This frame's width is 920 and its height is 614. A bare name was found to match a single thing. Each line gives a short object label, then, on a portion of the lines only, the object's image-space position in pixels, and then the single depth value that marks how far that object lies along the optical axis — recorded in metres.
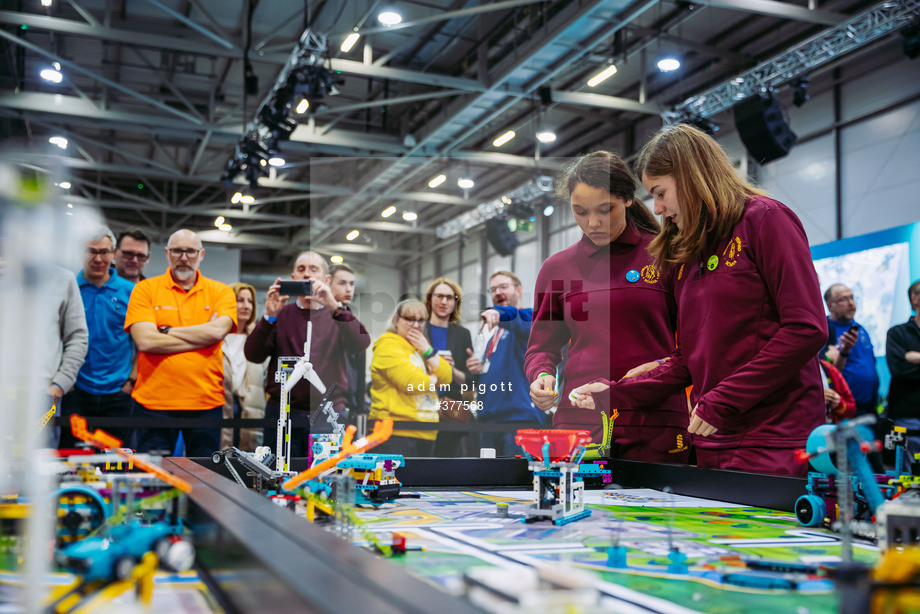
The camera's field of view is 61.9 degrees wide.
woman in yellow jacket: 2.82
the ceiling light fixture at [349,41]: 7.12
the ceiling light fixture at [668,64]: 7.42
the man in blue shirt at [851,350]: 5.29
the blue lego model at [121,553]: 0.63
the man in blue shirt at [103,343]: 3.60
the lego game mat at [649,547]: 0.73
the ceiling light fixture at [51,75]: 8.09
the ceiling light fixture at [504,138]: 8.44
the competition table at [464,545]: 0.58
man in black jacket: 4.79
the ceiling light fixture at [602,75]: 7.51
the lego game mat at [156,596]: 0.63
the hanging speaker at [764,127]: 6.80
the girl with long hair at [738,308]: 1.60
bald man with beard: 3.40
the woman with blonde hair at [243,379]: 4.90
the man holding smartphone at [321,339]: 2.68
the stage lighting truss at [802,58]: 5.96
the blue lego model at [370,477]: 1.54
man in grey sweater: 2.93
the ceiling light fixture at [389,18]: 6.72
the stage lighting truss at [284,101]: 6.35
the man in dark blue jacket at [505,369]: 2.78
